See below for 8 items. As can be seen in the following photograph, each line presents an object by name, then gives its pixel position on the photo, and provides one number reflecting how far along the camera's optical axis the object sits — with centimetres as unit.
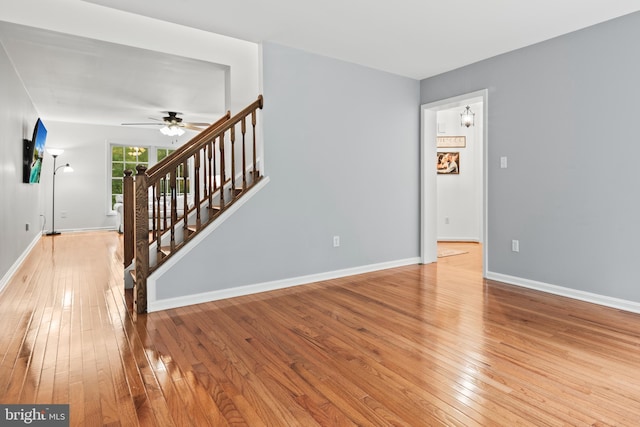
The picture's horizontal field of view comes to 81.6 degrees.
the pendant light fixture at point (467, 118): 669
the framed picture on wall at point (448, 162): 741
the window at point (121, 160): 952
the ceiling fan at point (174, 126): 677
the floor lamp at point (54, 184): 830
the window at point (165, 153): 981
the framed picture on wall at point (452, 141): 738
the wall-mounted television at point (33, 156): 554
